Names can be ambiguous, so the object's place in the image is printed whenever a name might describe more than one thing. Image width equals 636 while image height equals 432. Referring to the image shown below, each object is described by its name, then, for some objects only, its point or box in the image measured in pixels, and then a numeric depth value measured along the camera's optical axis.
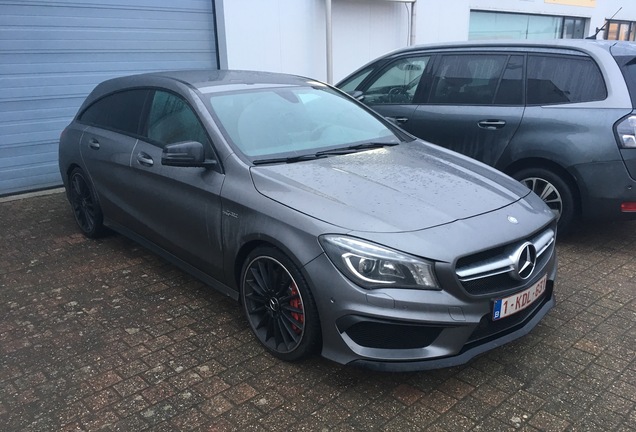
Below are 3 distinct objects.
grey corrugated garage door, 6.54
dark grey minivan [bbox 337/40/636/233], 4.43
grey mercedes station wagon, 2.64
